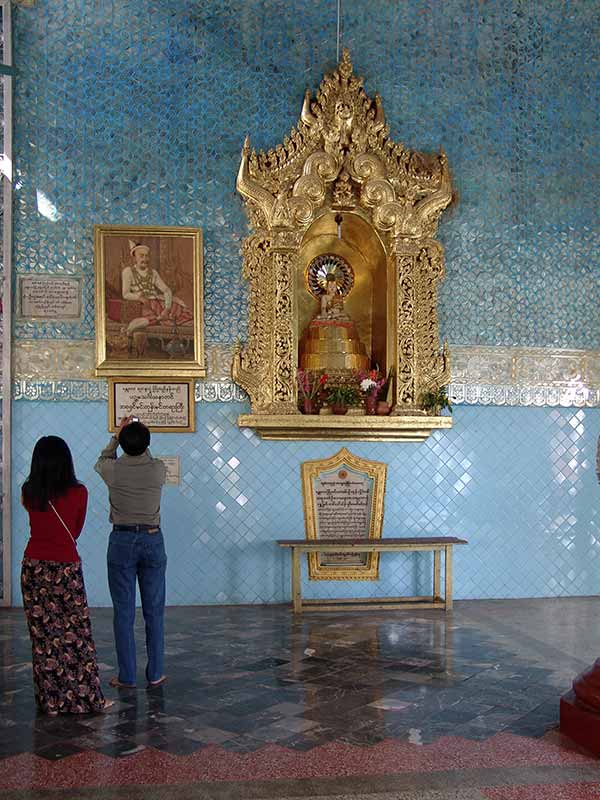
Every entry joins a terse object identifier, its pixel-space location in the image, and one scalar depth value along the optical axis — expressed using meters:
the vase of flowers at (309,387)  8.74
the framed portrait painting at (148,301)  8.48
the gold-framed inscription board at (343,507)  8.76
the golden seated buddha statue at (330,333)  9.02
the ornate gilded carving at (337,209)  8.67
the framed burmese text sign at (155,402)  8.52
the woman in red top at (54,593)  5.07
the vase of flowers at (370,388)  8.69
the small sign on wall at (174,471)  8.58
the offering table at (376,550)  8.16
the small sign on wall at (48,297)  8.48
